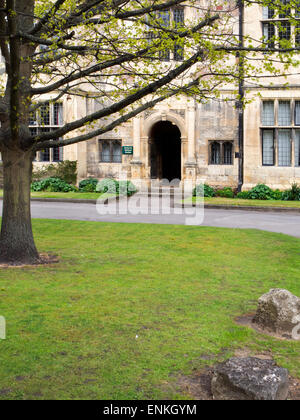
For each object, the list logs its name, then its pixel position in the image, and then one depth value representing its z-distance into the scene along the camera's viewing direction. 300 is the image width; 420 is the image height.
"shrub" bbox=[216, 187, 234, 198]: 23.86
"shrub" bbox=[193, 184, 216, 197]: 23.97
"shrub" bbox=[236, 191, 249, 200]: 23.28
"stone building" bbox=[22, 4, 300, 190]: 23.89
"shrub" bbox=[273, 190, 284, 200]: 22.77
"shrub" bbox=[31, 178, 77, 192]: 25.23
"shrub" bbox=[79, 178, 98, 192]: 24.95
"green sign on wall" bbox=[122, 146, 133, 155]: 25.70
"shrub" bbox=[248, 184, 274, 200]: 22.98
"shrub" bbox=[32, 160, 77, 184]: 26.02
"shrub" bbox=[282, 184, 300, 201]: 22.45
